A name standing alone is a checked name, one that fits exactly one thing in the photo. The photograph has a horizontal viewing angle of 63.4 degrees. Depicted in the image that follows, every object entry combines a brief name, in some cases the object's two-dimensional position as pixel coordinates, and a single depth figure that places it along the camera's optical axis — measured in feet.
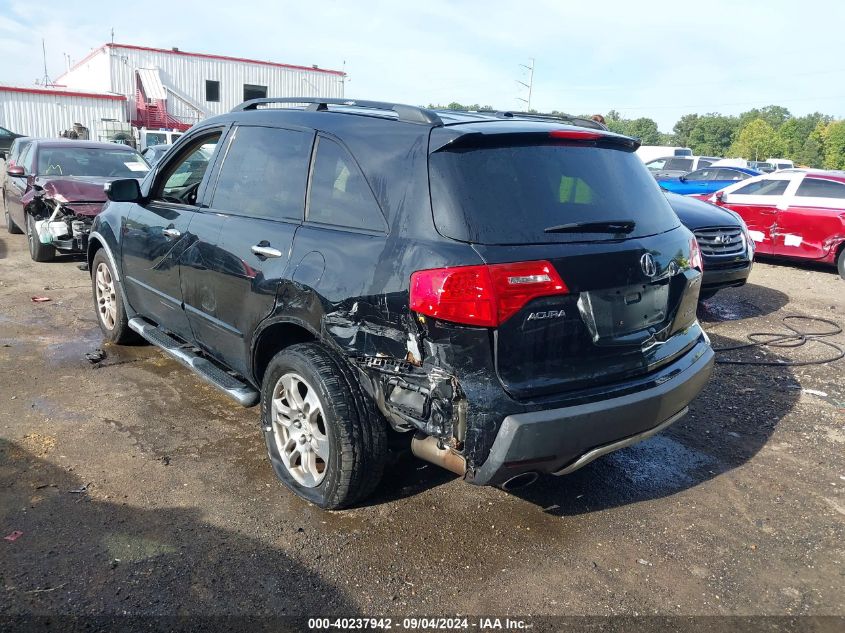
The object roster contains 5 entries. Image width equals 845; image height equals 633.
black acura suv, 8.83
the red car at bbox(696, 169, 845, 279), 32.42
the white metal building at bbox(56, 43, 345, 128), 122.01
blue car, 56.90
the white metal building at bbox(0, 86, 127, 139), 110.11
